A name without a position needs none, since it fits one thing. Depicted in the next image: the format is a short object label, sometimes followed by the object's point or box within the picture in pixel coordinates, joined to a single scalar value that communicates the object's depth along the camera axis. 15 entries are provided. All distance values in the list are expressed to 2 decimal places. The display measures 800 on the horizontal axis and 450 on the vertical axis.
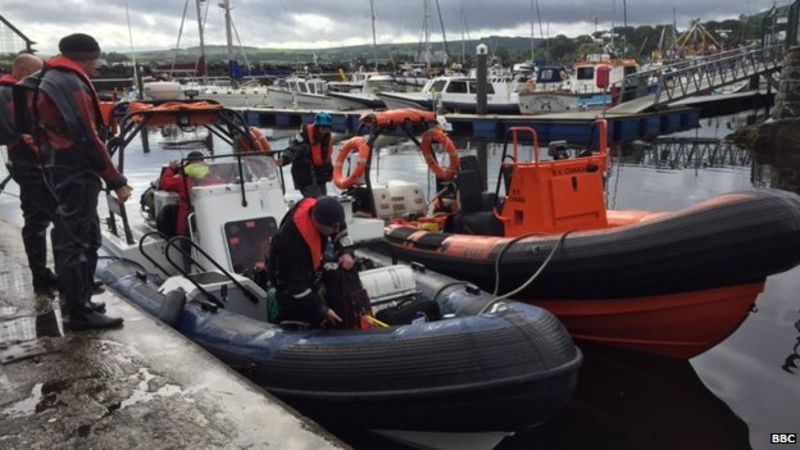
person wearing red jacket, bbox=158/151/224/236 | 5.67
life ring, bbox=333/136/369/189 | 7.70
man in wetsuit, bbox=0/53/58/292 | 4.65
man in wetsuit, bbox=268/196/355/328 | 3.96
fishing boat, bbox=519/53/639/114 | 27.00
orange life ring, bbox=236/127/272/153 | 6.61
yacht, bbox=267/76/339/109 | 36.12
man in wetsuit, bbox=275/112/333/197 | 7.93
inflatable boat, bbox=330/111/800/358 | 5.00
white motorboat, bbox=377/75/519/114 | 28.97
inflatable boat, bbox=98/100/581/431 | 3.63
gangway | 25.39
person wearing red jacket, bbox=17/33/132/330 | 3.63
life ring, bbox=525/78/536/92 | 28.06
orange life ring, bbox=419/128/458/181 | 8.09
